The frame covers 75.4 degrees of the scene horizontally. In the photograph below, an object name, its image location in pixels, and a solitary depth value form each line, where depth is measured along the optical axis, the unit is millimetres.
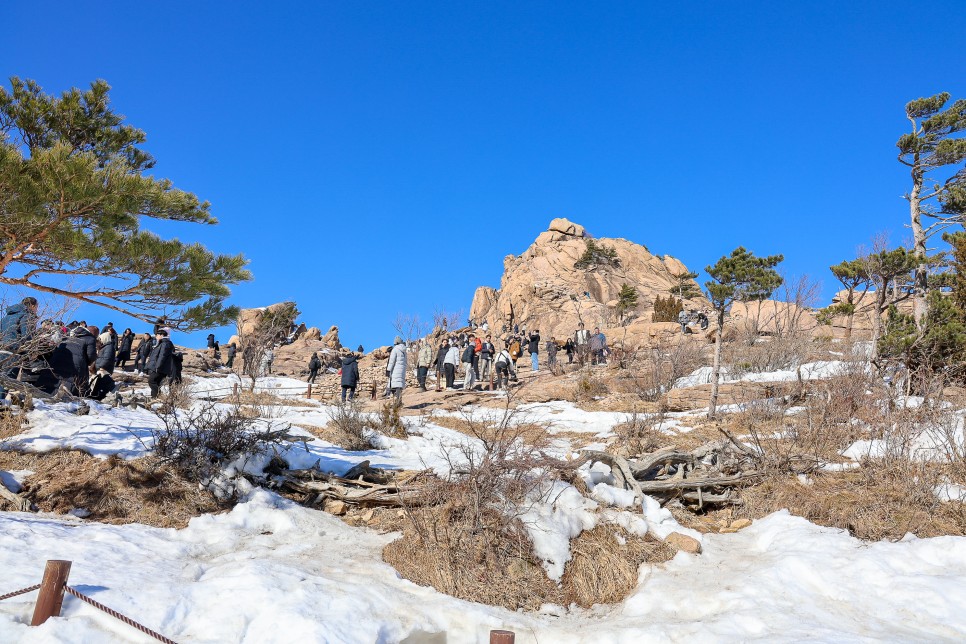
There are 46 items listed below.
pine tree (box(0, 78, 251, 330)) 5520
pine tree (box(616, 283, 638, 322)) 44906
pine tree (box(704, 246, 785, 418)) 12852
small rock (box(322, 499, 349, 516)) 6926
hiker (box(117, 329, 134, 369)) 21609
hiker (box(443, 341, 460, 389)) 19406
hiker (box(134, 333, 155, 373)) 18109
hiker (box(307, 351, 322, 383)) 21834
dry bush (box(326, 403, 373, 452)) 9789
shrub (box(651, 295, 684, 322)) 39094
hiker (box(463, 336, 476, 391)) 19266
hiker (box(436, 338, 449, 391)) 20156
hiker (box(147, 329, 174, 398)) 11500
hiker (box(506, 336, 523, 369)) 25922
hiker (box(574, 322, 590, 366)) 23805
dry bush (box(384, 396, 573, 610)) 5074
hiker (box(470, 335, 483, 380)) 19738
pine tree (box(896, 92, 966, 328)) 20531
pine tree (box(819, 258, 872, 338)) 16766
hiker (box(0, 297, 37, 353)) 7586
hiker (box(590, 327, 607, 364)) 22938
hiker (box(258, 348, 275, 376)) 24409
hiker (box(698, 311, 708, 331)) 37844
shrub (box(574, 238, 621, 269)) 59656
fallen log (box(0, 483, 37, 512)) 5914
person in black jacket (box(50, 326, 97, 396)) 9680
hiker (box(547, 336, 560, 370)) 24059
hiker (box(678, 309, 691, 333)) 34019
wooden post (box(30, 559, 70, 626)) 3693
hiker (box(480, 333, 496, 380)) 21725
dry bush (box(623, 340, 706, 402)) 15273
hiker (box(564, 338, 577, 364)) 28047
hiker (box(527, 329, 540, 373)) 24031
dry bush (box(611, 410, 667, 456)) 9305
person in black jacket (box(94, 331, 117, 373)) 13297
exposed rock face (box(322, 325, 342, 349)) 41719
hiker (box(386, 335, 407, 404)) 14867
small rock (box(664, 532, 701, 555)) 5832
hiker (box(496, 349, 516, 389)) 18922
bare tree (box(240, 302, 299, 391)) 16983
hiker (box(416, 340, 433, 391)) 19306
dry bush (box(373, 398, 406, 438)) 10742
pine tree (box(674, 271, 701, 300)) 55688
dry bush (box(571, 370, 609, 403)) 15651
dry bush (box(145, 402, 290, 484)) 6941
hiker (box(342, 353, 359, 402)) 14469
